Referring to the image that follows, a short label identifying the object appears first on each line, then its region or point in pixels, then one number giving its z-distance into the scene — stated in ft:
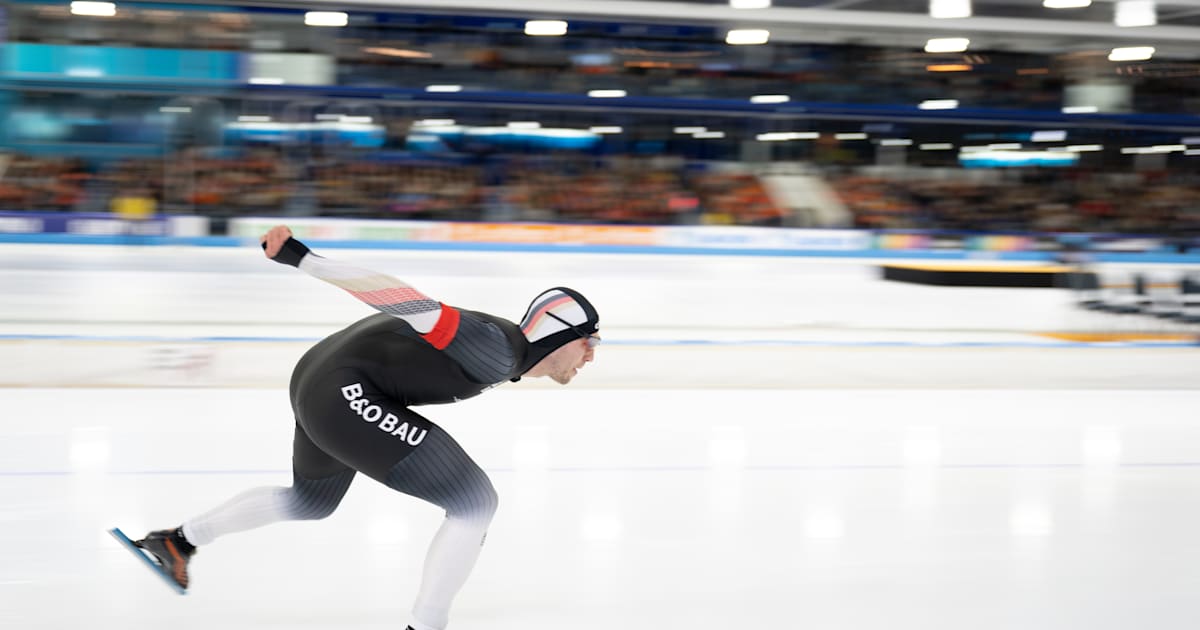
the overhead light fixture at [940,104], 72.59
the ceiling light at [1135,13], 46.44
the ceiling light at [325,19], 63.05
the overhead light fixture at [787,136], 70.18
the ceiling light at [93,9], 60.34
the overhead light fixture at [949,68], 72.23
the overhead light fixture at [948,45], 70.13
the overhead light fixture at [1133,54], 70.13
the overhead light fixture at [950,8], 41.93
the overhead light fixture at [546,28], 65.99
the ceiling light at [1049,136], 73.15
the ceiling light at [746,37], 67.81
